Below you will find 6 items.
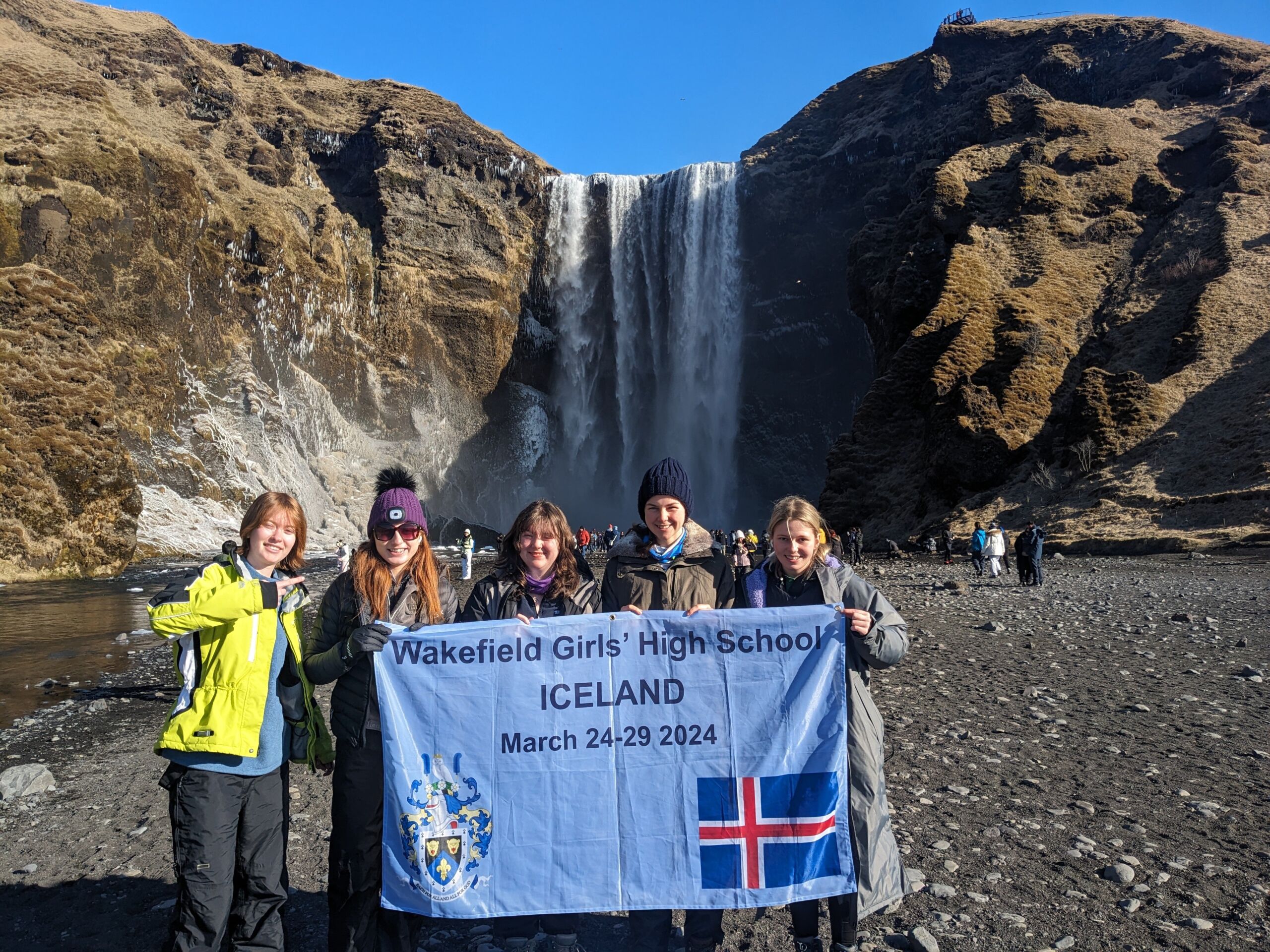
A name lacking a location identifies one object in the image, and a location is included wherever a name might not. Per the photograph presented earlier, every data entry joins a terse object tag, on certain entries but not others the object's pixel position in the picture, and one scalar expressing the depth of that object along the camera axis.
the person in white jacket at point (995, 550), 20.20
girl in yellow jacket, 3.03
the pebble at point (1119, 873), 3.83
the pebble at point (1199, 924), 3.40
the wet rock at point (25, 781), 5.96
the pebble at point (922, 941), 3.34
